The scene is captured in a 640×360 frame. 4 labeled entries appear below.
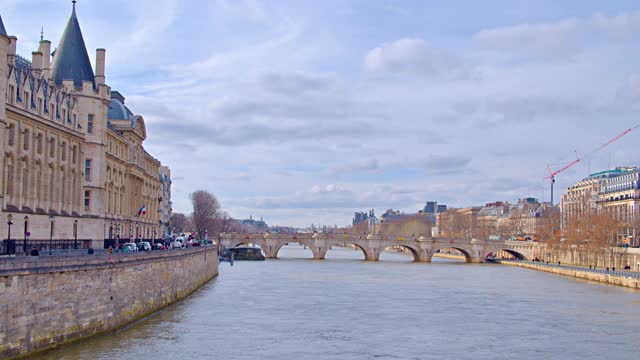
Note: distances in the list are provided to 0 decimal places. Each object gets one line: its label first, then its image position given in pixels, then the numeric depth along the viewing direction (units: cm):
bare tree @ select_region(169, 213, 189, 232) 17758
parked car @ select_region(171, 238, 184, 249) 7118
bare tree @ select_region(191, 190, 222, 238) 13264
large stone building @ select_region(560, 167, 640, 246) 11729
